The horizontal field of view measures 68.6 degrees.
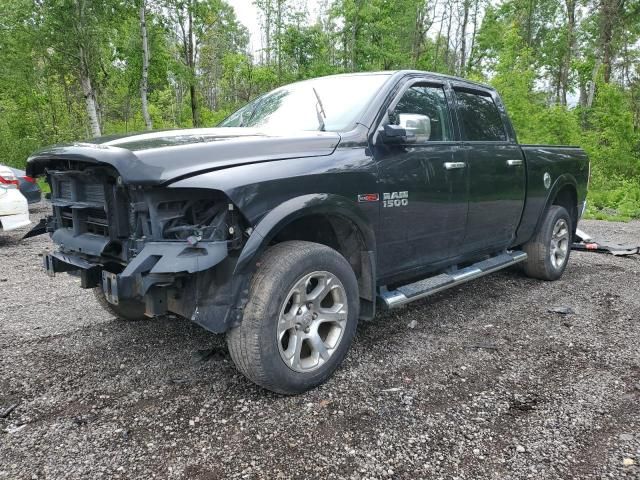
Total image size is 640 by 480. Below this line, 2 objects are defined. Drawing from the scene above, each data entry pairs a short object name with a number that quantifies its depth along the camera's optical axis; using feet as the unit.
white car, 22.12
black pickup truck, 7.88
